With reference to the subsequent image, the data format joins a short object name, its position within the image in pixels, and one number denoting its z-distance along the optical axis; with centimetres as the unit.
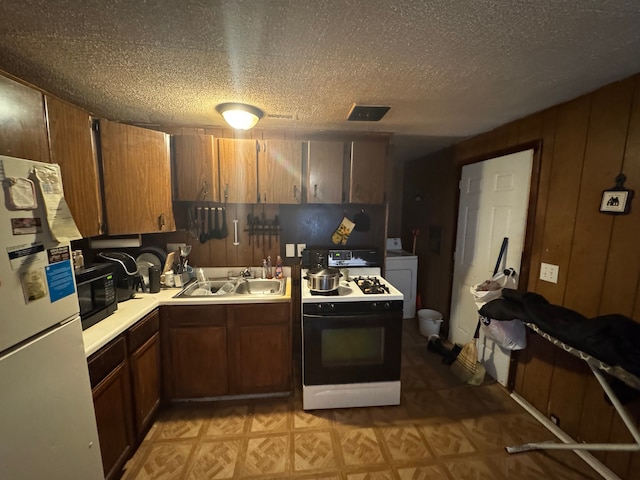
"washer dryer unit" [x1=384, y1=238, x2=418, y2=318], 327
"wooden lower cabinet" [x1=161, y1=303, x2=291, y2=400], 190
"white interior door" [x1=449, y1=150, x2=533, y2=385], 206
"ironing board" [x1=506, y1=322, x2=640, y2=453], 110
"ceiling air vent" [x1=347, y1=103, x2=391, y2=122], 177
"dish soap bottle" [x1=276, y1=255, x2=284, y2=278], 239
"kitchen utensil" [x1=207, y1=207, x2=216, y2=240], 237
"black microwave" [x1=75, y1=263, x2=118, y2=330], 138
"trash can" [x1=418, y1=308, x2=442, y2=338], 298
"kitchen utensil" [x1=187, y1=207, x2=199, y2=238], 234
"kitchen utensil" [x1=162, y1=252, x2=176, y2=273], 219
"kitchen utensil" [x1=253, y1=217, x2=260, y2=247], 243
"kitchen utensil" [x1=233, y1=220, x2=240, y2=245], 242
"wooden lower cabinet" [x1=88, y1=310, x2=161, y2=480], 131
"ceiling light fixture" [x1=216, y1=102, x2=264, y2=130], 177
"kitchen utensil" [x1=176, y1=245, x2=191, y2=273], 226
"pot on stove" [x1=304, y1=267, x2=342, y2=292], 194
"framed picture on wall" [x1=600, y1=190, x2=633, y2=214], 137
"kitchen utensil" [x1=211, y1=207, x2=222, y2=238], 239
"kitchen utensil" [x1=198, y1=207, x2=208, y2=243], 237
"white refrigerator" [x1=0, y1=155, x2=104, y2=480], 81
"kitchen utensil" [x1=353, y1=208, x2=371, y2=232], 254
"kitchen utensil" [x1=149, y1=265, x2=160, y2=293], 195
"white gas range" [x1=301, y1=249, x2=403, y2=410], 186
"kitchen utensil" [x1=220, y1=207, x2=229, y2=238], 240
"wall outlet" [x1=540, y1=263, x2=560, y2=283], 175
